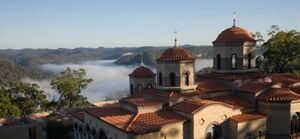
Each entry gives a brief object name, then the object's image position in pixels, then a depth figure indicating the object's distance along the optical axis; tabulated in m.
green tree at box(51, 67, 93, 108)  45.19
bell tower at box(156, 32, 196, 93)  25.17
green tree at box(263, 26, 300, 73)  44.28
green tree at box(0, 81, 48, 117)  43.56
